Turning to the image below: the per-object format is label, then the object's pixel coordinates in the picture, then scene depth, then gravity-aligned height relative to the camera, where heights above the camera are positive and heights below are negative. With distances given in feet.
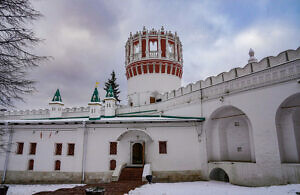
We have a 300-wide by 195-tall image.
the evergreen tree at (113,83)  142.00 +42.56
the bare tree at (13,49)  23.16 +11.11
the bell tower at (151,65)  79.51 +31.07
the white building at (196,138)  36.09 +0.95
